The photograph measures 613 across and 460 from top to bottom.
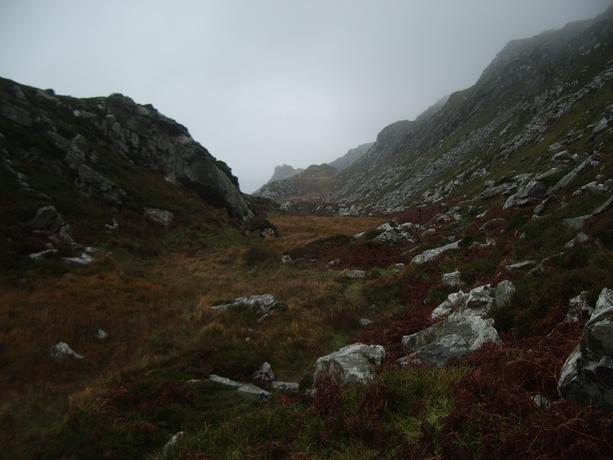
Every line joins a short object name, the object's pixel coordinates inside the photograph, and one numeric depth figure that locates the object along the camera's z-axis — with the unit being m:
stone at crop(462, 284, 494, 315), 8.66
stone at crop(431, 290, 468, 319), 9.77
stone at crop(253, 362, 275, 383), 8.31
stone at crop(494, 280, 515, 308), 8.24
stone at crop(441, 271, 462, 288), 12.19
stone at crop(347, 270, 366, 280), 17.78
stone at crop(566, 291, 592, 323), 6.41
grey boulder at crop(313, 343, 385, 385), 6.48
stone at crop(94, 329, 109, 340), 10.82
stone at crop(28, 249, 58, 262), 16.74
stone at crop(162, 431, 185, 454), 5.28
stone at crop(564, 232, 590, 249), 9.29
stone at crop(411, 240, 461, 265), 16.39
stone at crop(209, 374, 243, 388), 7.60
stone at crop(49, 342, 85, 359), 9.34
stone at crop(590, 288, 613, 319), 5.86
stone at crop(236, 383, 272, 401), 7.09
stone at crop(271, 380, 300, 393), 7.50
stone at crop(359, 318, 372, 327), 11.54
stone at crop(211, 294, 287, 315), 13.02
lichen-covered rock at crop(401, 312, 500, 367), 6.76
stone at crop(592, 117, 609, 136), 23.95
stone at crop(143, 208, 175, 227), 30.13
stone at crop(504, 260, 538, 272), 10.38
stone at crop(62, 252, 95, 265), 18.12
